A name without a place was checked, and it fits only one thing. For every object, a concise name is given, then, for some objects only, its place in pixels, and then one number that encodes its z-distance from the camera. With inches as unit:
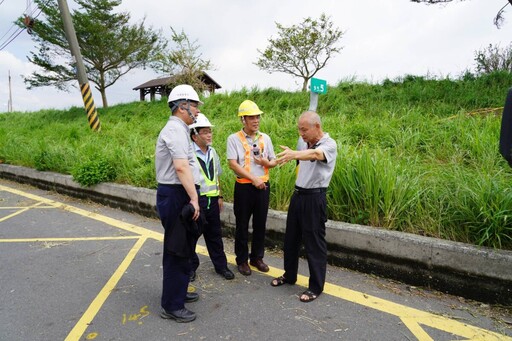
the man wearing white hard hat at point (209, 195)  135.6
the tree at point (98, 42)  814.5
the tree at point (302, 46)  770.8
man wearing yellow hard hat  135.6
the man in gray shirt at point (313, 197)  116.2
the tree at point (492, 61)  547.4
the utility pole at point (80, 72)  438.9
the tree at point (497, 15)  323.0
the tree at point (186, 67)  666.8
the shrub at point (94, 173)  253.8
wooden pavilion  1165.2
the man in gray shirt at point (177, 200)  104.3
